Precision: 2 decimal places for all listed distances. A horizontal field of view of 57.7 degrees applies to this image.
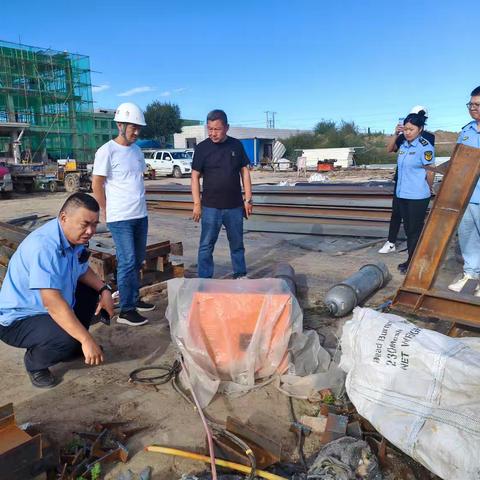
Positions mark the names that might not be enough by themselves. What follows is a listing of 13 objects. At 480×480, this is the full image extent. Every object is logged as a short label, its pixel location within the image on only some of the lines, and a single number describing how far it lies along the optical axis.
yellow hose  2.13
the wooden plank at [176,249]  5.43
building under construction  36.28
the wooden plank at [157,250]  4.95
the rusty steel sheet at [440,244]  3.37
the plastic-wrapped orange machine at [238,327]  2.95
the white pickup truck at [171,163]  26.81
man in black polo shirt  4.67
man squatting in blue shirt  2.69
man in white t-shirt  3.83
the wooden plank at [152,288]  4.79
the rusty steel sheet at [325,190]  8.08
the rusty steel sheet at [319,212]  7.83
